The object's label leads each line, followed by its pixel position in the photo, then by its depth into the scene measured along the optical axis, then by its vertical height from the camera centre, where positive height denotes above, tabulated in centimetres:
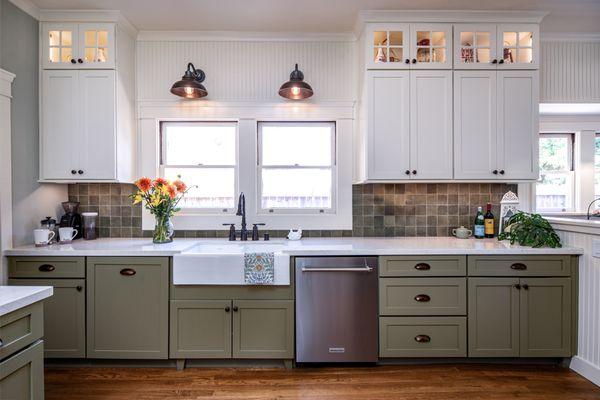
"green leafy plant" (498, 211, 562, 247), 244 -27
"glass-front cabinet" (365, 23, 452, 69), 267 +125
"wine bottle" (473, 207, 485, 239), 292 -27
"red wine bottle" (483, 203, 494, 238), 293 -24
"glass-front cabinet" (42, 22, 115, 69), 264 +122
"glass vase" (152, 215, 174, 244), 268 -28
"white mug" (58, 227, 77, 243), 270 -32
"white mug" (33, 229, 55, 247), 249 -32
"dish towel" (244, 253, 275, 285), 230 -52
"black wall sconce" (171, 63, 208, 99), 258 +87
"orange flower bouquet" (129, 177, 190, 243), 262 -3
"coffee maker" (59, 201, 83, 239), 285 -20
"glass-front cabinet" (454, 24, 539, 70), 269 +125
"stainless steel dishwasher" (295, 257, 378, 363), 235 -80
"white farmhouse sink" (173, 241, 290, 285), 231 -52
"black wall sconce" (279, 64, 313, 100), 262 +87
